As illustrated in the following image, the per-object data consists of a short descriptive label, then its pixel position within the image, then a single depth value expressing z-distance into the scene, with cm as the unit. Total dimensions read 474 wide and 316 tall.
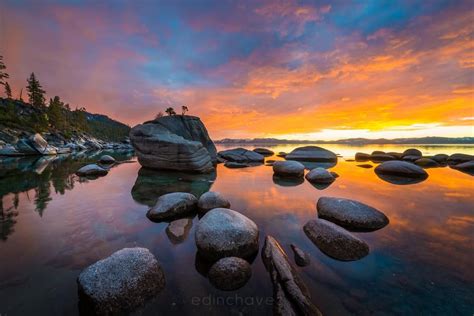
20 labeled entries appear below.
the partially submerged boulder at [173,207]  588
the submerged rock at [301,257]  373
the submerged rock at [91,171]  1311
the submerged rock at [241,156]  2503
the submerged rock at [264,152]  3974
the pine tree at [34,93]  6198
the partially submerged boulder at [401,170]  1290
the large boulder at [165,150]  1422
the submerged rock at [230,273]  316
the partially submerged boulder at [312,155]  2563
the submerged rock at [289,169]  1340
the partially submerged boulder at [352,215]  536
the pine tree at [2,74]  4892
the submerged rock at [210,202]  644
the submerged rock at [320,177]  1157
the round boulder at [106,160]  2086
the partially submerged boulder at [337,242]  396
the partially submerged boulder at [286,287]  262
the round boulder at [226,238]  391
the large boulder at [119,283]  271
